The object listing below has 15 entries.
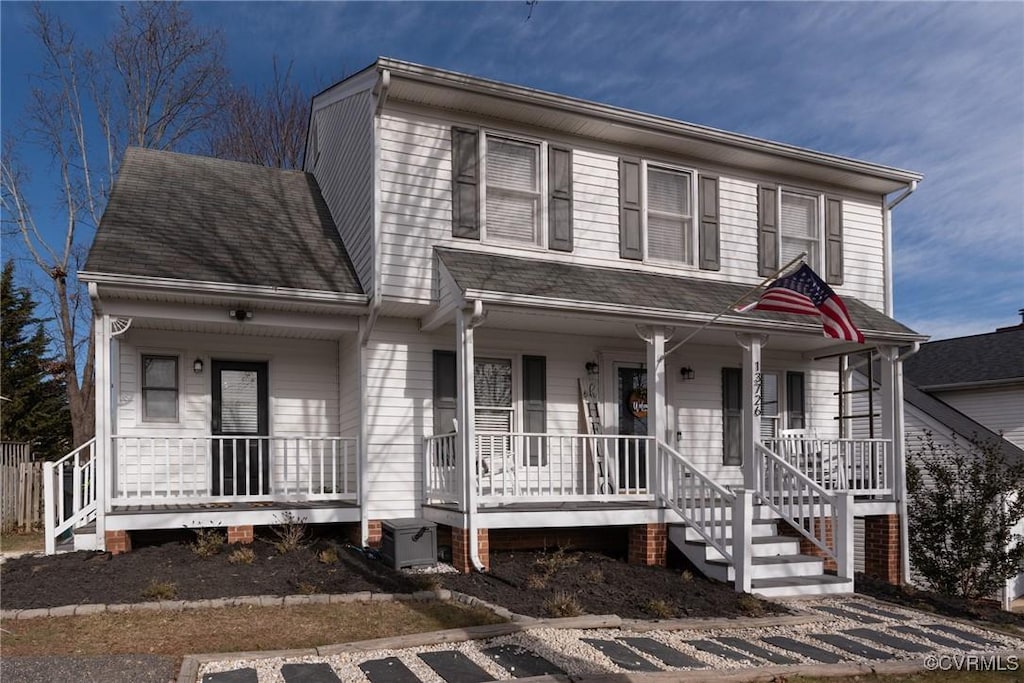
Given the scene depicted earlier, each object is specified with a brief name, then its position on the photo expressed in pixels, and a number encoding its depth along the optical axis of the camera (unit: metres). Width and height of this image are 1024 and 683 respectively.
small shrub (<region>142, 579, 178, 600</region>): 7.36
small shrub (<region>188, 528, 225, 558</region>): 8.81
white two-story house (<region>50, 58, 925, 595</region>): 9.42
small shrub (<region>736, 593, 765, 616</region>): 7.90
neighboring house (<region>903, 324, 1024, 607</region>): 19.45
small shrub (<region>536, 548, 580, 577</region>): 8.81
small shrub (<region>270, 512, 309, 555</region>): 9.08
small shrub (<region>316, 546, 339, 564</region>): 8.77
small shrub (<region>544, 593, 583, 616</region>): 7.22
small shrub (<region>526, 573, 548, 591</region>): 8.16
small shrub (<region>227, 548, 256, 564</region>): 8.61
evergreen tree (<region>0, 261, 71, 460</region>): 21.45
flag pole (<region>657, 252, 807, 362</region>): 9.30
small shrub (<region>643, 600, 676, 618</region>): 7.53
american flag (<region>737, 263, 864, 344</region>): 9.45
